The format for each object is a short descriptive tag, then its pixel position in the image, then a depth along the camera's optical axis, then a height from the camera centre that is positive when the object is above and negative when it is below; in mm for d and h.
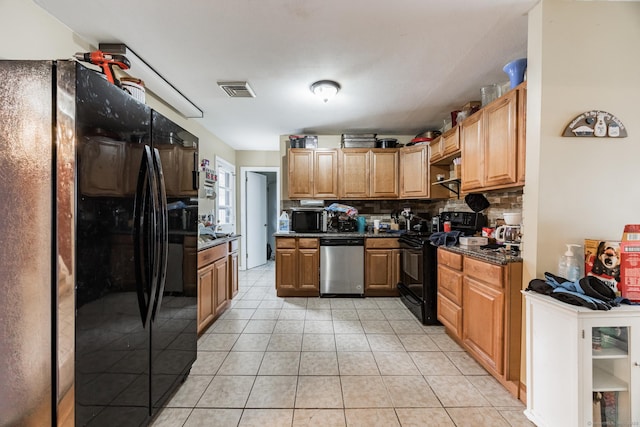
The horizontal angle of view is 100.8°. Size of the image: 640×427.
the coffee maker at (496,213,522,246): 2102 -140
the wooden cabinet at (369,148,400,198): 3947 +568
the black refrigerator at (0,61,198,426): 968 -125
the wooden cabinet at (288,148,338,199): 3953 +623
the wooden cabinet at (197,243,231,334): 2484 -771
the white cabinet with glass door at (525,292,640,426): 1265 -773
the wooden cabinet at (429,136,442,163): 3288 +798
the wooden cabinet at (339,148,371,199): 3961 +612
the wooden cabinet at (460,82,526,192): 1840 +542
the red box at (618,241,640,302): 1300 -291
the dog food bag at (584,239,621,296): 1378 -263
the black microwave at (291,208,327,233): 4047 -143
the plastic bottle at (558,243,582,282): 1492 -309
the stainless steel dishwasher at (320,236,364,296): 3680 -740
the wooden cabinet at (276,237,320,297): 3699 -787
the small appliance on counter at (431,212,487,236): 2785 -110
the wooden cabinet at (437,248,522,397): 1725 -746
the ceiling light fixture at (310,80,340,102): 2516 +1194
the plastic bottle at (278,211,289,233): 4250 -183
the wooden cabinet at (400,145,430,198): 3650 +559
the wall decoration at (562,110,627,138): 1548 +505
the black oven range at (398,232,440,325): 2809 -756
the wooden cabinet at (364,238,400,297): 3672 -723
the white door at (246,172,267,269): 5387 -181
